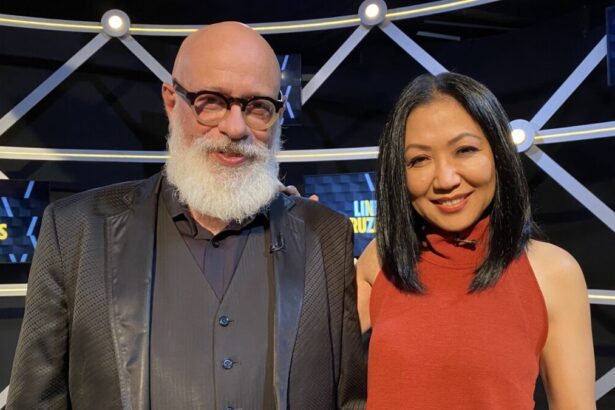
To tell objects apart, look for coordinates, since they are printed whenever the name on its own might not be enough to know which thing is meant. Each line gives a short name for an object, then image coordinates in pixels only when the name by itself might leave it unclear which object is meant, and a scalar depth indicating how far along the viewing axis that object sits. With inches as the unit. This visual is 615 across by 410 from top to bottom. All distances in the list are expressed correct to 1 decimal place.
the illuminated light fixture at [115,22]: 132.2
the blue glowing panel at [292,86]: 137.1
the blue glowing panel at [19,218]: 121.4
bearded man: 45.2
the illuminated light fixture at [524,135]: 115.0
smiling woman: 48.1
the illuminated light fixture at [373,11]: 129.3
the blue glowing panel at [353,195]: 131.6
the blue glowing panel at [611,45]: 110.3
